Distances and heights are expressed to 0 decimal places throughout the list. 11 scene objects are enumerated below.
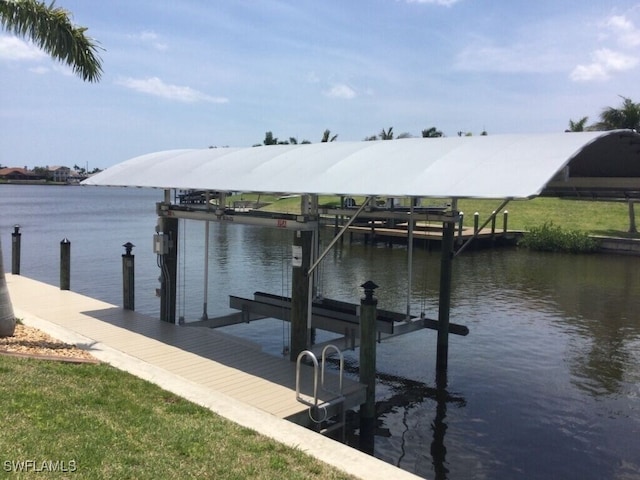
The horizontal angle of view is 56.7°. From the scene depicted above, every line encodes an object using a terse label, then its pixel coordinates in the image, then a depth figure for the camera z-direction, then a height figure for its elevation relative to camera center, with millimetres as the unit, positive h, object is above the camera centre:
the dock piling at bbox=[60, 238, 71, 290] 15602 -2031
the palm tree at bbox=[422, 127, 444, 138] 70125 +8150
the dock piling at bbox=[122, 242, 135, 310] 13289 -2017
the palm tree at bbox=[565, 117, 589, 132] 59062 +8022
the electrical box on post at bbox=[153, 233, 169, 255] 12406 -1051
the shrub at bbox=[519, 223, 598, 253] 34500 -2145
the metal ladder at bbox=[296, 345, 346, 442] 7578 -2696
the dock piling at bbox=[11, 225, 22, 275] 18734 -2100
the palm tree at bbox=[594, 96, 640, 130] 51781 +7894
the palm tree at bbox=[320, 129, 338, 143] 72562 +7620
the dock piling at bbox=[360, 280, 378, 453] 8227 -2296
